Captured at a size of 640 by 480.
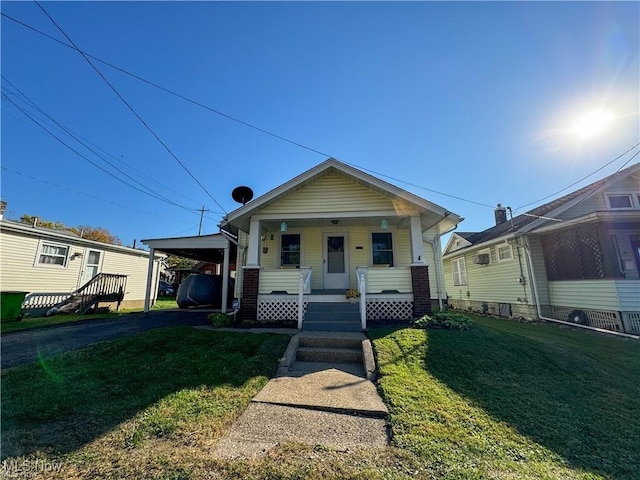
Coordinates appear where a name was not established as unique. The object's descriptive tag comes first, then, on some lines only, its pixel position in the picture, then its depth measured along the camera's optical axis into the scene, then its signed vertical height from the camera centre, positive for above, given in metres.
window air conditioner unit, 13.64 +1.53
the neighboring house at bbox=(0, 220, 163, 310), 11.66 +1.20
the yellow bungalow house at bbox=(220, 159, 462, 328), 8.05 +1.68
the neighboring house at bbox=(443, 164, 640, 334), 8.66 +1.09
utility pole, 34.03 +9.83
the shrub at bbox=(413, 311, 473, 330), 6.83 -0.82
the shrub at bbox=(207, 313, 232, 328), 7.80 -0.86
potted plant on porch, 8.30 -0.19
